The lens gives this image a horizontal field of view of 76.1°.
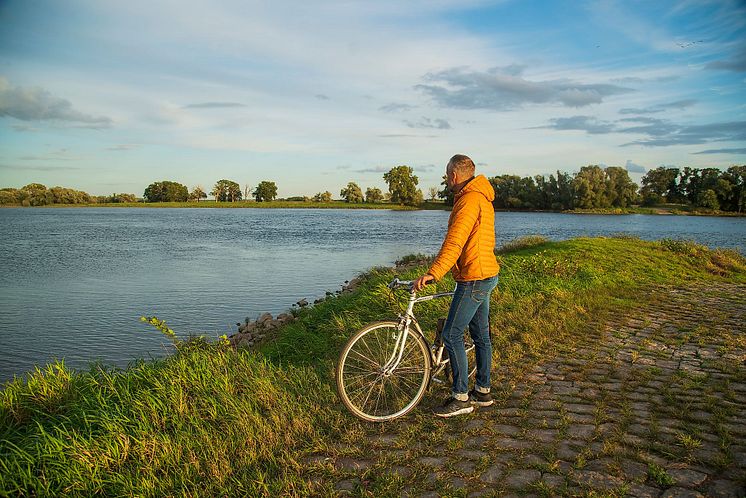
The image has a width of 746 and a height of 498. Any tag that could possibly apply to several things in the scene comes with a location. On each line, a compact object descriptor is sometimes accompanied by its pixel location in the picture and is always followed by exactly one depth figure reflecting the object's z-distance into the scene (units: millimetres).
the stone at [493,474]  3729
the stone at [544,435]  4363
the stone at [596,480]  3582
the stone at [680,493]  3404
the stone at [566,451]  4035
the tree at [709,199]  84812
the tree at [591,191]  96250
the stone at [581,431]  4398
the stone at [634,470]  3678
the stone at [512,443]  4242
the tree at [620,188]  96562
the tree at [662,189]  100875
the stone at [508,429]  4527
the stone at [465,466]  3875
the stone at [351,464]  4016
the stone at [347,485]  3700
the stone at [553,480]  3609
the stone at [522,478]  3648
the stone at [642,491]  3445
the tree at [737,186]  81750
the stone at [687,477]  3551
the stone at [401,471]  3852
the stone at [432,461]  4004
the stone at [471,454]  4101
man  4613
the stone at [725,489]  3400
